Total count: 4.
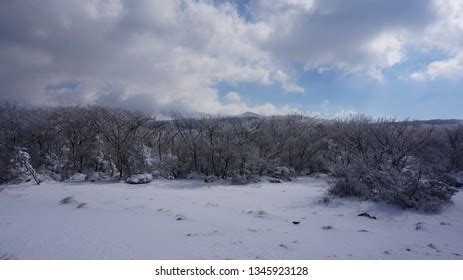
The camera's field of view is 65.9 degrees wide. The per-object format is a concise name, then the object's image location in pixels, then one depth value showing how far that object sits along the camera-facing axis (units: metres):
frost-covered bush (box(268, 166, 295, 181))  18.36
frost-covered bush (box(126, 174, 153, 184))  15.88
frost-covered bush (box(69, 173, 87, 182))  17.09
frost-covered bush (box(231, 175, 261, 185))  16.03
